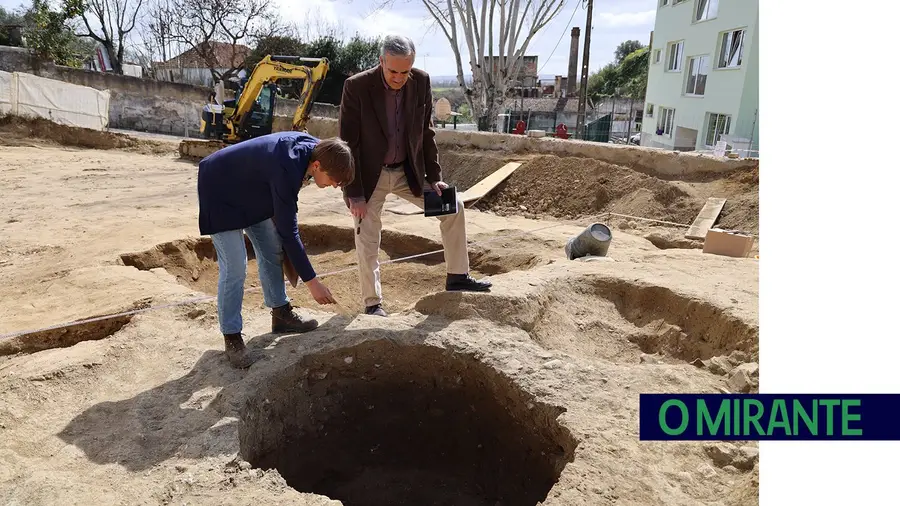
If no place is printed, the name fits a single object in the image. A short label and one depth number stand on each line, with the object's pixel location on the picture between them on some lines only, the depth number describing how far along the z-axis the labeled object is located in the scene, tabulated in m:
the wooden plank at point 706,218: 7.33
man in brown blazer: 3.62
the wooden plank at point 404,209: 8.62
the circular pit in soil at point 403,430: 3.30
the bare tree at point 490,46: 15.41
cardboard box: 5.93
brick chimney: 33.53
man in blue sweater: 3.03
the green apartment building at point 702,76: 16.61
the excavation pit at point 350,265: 5.73
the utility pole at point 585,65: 21.88
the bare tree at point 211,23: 26.03
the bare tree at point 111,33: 25.64
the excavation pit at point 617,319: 3.88
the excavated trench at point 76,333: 4.11
